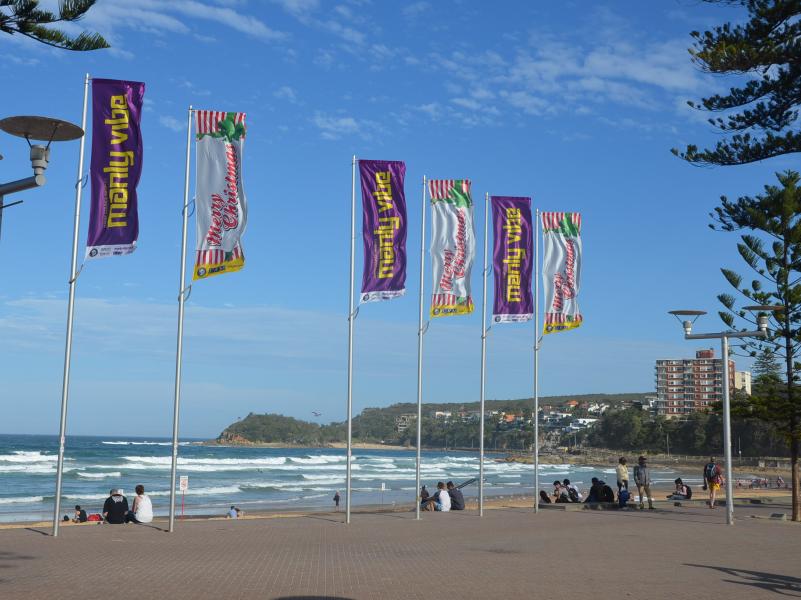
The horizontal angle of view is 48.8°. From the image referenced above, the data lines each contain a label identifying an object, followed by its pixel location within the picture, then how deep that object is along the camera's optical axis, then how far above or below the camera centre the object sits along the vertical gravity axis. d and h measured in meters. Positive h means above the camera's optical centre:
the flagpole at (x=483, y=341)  22.10 +1.74
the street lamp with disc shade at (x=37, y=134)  8.26 +2.63
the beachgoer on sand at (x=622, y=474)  25.35 -1.72
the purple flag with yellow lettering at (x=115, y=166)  15.40 +4.12
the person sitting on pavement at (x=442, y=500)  23.97 -2.43
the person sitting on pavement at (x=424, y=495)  27.20 -2.66
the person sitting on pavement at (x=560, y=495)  28.95 -2.68
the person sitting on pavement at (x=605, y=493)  27.32 -2.45
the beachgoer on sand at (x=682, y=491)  32.31 -2.77
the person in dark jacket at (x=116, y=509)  18.77 -2.26
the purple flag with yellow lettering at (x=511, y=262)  21.86 +3.69
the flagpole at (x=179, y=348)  16.19 +1.02
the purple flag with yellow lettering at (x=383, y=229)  19.38 +3.95
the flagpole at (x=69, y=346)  14.66 +0.93
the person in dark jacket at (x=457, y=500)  24.97 -2.53
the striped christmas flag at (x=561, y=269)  22.89 +3.73
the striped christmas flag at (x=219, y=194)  16.61 +3.98
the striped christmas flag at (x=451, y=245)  20.62 +3.88
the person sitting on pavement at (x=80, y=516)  27.19 -3.55
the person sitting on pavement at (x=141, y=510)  18.70 -2.27
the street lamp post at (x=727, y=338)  20.77 +1.87
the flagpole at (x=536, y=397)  22.71 +0.39
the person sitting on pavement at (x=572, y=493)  29.16 -2.62
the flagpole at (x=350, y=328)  18.90 +1.70
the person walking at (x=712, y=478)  26.30 -1.86
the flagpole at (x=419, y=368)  20.44 +0.95
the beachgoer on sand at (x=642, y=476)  24.59 -1.70
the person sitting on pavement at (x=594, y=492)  27.14 -2.43
